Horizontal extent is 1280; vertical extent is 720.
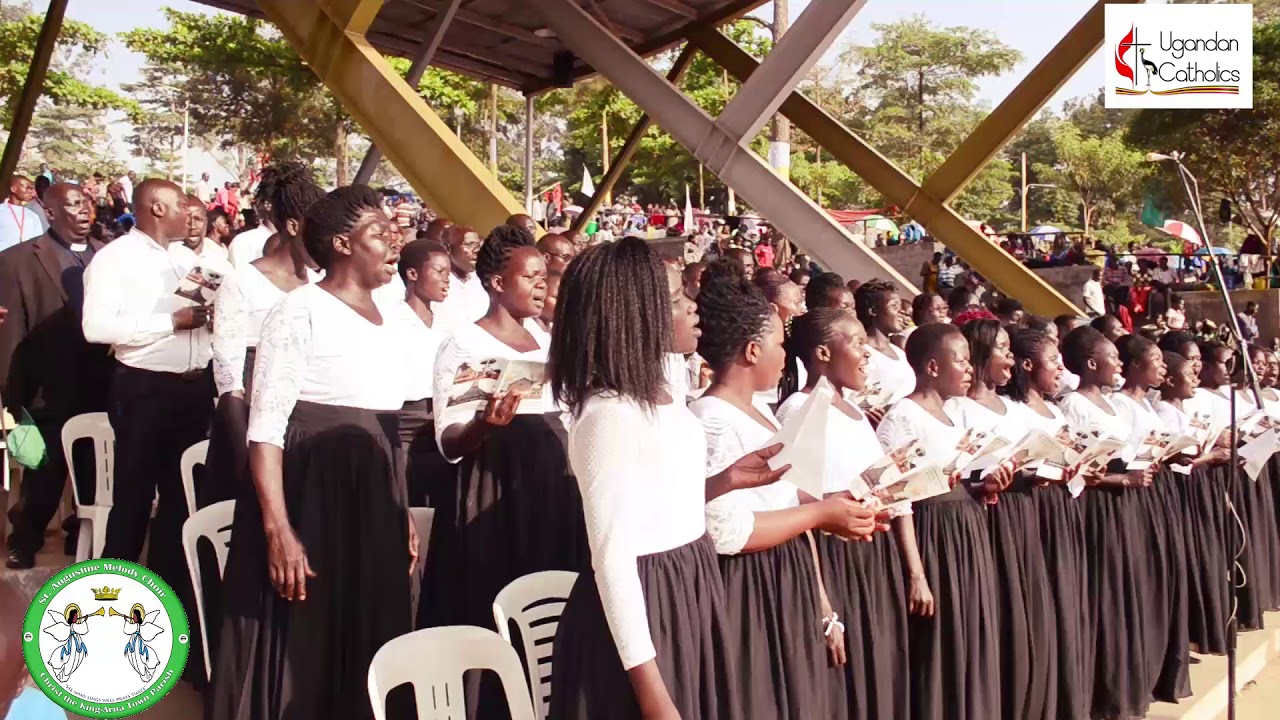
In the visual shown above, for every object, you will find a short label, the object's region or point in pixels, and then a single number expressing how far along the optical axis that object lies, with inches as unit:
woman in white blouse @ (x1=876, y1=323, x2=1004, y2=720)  161.0
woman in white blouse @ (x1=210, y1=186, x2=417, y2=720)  132.0
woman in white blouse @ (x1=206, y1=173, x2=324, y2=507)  163.9
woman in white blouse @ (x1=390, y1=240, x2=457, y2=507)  155.8
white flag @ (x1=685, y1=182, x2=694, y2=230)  1092.2
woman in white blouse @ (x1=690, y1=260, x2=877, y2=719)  117.3
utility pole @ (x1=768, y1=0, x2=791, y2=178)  636.1
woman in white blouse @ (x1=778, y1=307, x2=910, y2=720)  149.9
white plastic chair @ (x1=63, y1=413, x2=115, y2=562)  184.9
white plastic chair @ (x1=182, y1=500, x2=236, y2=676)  143.4
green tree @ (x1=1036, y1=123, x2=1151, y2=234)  2225.6
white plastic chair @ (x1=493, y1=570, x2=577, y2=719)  123.0
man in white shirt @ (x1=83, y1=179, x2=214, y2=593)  173.9
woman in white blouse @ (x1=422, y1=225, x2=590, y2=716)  151.1
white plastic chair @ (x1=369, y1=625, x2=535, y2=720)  106.1
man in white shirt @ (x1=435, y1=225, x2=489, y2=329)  217.8
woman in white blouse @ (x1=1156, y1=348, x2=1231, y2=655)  223.6
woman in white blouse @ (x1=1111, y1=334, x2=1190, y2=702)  210.1
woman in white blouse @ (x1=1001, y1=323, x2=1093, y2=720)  179.5
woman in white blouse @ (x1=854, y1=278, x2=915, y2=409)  224.1
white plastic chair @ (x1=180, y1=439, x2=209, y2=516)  171.5
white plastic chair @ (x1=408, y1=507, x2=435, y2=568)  168.1
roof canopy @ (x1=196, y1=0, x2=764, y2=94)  447.2
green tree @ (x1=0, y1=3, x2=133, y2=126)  1237.1
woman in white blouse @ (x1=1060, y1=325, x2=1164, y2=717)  195.8
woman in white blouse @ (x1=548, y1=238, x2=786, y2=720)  94.7
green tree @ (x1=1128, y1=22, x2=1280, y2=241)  1042.7
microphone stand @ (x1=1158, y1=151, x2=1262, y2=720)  177.9
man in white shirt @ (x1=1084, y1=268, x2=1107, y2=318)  718.5
